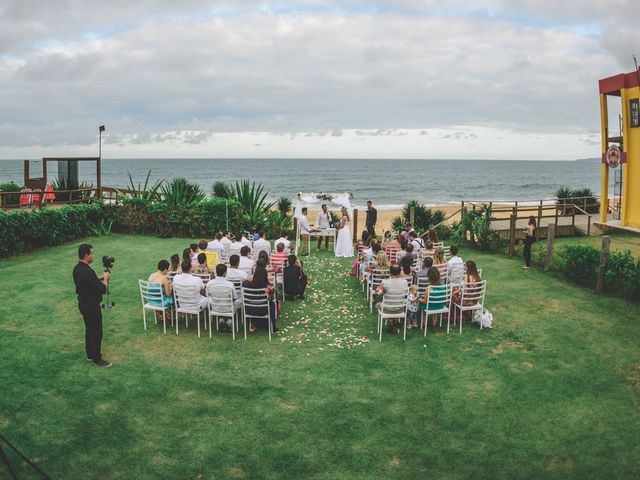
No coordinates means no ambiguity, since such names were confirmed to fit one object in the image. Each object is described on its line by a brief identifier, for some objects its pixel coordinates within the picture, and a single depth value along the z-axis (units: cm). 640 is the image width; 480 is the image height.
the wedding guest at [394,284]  971
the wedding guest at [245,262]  1120
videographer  789
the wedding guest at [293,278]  1210
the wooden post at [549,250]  1505
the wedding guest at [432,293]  982
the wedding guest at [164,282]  988
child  1008
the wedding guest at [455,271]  1149
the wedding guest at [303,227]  1800
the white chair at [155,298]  976
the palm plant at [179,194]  2056
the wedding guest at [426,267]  1069
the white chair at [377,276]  1139
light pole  2280
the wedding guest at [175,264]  1062
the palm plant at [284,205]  2711
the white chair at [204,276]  1056
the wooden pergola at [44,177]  2311
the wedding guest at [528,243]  1535
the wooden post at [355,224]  1933
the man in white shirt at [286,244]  1450
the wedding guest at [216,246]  1299
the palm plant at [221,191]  2198
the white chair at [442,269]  1158
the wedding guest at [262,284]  999
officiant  1847
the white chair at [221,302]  944
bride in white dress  1752
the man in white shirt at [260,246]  1335
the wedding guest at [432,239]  1347
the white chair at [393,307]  971
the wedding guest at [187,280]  970
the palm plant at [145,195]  2081
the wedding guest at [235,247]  1310
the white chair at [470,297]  1009
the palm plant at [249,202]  2058
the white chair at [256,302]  960
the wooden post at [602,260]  1284
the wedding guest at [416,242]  1351
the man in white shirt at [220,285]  943
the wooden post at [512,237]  1728
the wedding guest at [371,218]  1933
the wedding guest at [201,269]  1075
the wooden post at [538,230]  2000
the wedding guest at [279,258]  1264
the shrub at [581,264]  1341
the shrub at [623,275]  1217
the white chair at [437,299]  984
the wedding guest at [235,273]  1031
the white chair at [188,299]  966
